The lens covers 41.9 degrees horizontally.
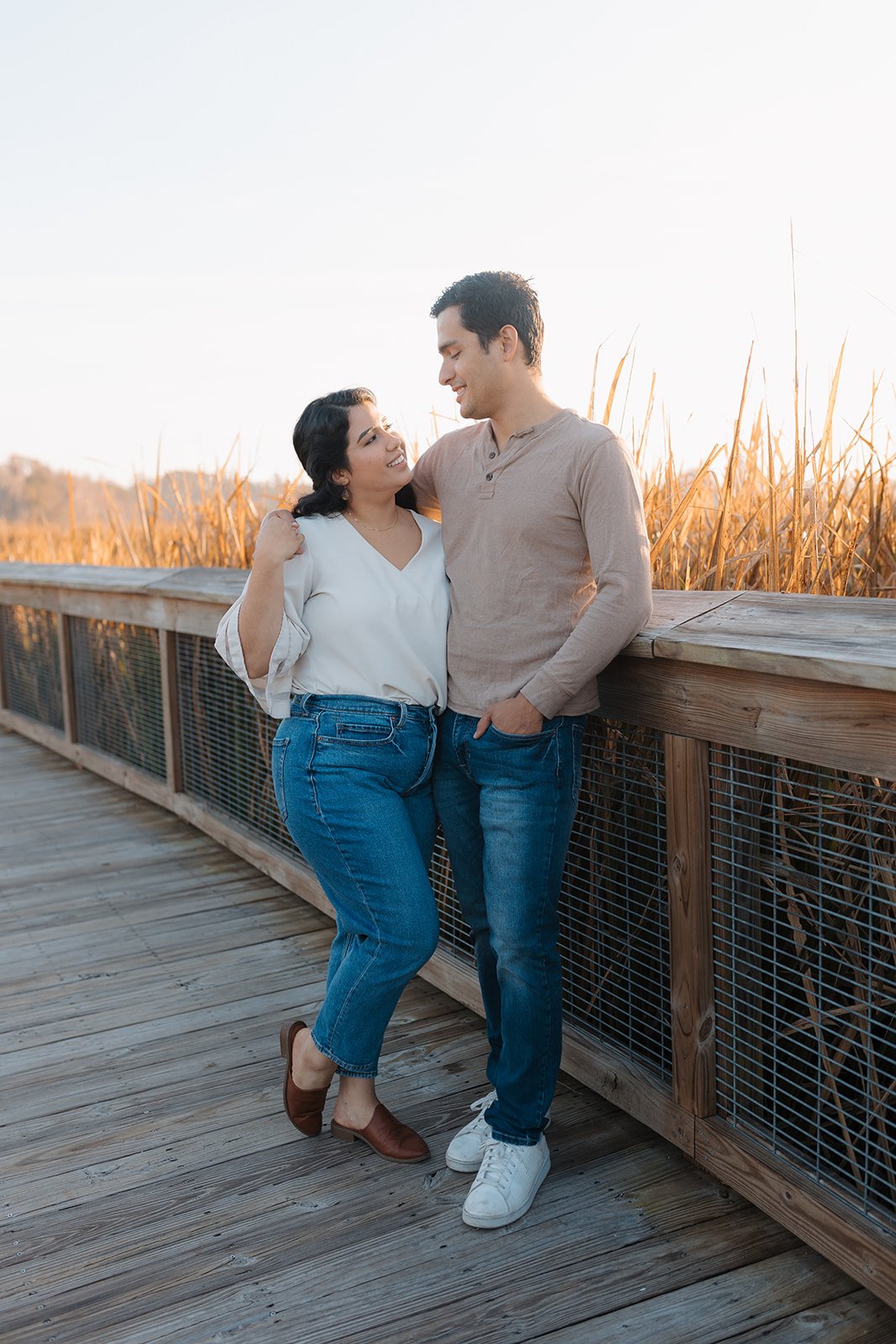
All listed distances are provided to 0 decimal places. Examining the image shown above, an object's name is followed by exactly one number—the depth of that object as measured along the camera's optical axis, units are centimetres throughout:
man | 180
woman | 199
